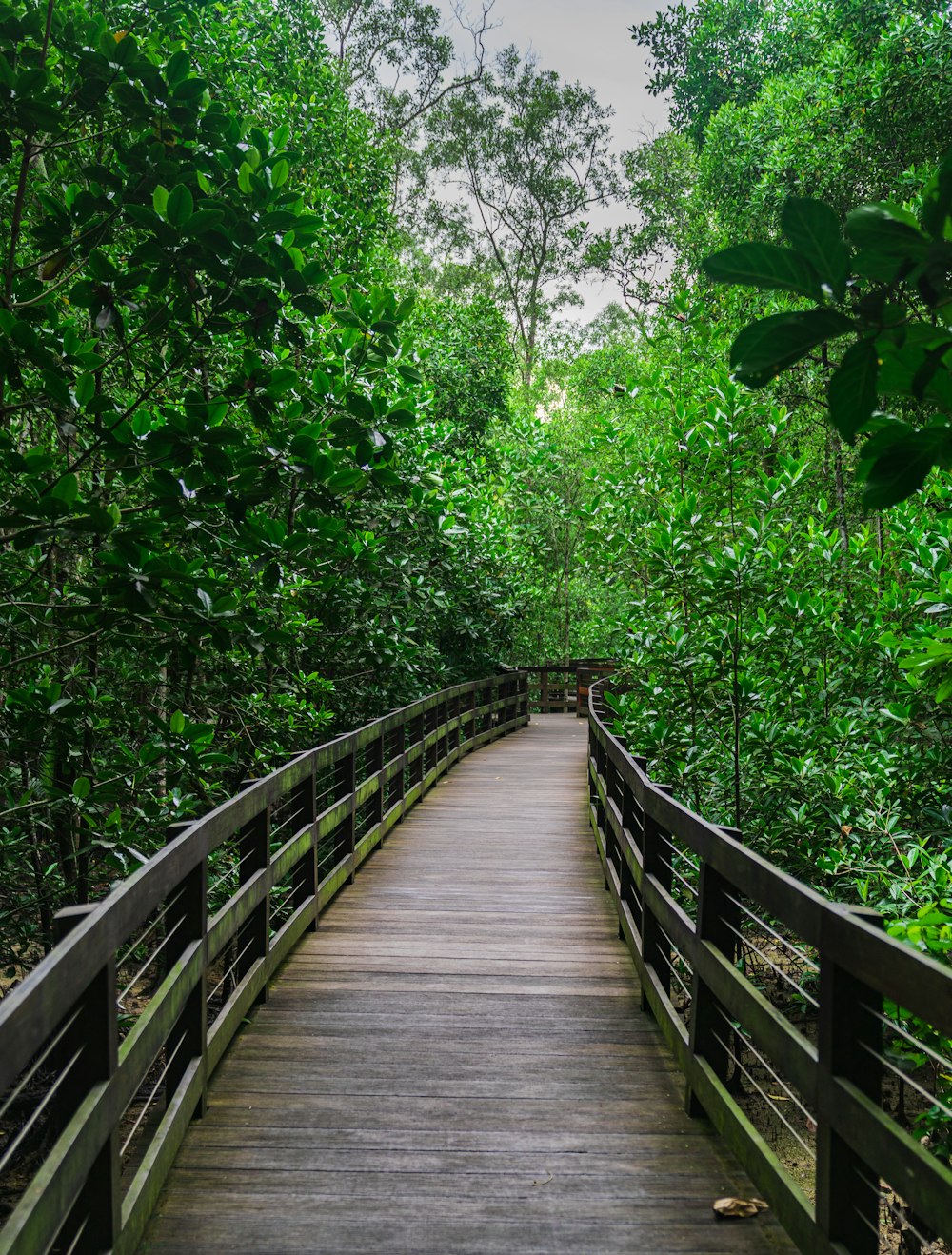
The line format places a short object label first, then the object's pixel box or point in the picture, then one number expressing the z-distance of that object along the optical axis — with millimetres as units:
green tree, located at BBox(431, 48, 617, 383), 29203
